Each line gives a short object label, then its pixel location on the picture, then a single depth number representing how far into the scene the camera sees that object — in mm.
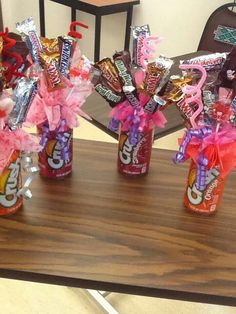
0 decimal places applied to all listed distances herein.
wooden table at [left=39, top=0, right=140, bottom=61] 2760
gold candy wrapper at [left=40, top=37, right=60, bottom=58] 808
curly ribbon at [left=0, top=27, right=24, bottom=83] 738
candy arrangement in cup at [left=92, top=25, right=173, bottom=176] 837
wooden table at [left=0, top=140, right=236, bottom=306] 695
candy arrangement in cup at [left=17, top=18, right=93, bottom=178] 795
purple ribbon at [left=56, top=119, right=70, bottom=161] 867
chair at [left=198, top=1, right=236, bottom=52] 2453
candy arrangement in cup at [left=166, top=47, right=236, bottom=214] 757
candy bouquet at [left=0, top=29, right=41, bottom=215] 727
